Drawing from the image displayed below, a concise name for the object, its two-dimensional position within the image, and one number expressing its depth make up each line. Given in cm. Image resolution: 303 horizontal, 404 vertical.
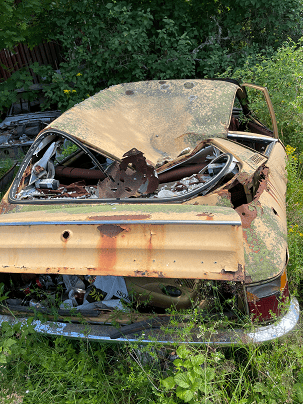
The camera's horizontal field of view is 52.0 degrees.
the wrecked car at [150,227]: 172
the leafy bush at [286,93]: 463
